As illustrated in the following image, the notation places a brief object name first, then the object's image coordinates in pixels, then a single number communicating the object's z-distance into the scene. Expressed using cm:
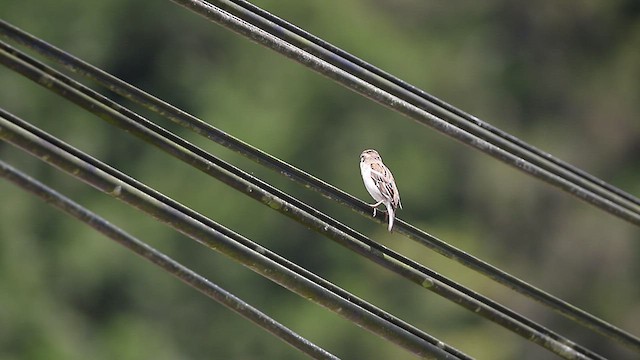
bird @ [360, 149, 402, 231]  1603
